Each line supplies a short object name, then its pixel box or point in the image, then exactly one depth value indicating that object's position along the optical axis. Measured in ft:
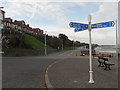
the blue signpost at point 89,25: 18.42
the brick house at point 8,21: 172.49
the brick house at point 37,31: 311.70
